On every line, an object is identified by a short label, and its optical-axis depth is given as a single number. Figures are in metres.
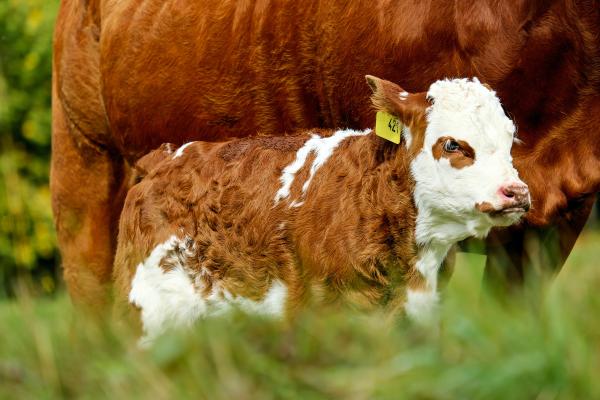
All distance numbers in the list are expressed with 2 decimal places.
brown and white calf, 7.34
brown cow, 8.33
